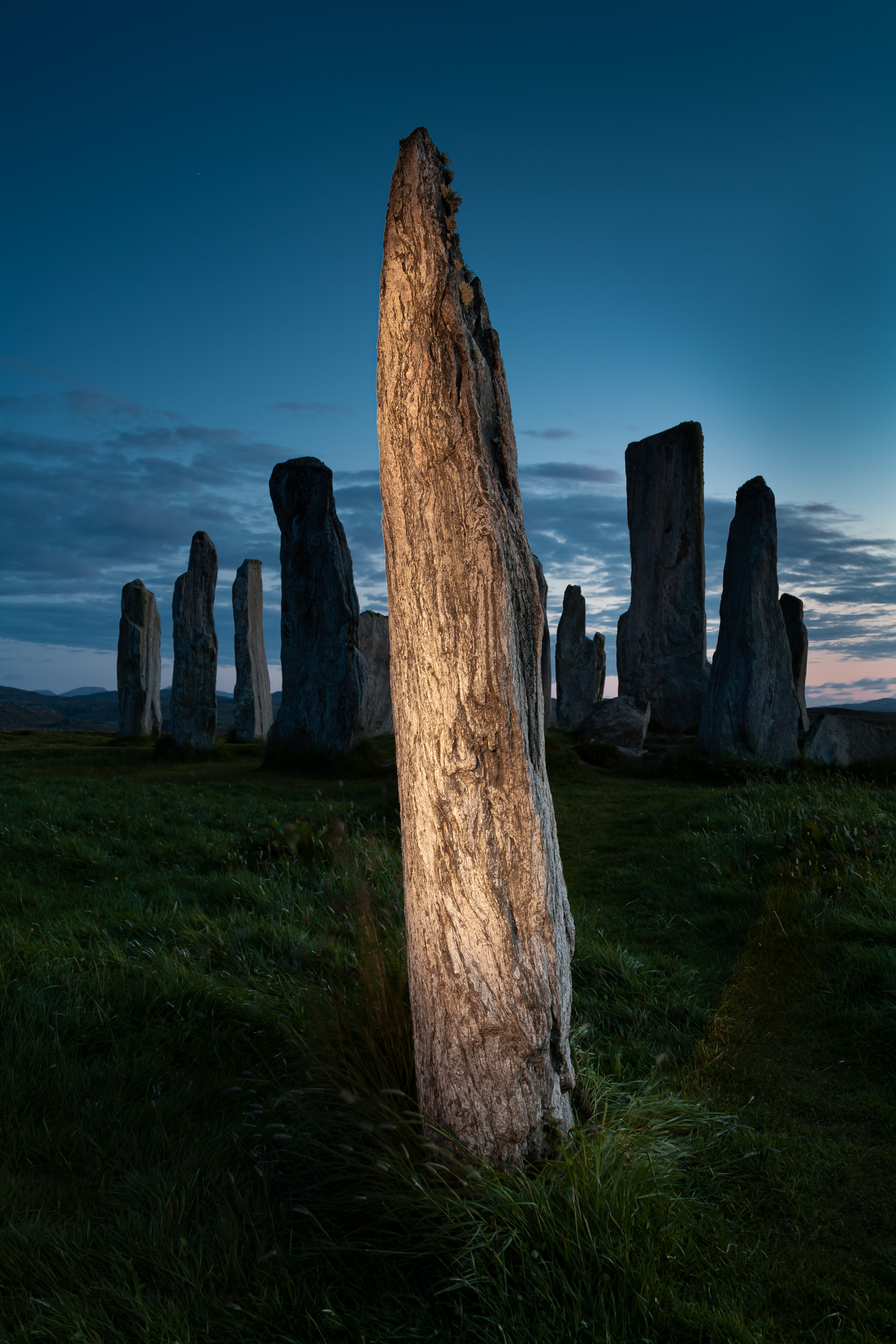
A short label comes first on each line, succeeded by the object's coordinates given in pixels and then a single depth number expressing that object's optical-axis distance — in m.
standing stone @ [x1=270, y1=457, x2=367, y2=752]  13.59
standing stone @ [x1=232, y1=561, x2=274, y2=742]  21.81
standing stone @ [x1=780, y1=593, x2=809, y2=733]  19.05
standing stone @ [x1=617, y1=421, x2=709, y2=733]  17.14
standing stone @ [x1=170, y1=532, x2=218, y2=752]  16.22
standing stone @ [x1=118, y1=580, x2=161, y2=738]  20.69
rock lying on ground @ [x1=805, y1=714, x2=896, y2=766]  11.46
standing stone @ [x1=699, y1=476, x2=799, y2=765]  12.15
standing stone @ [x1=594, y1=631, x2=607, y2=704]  26.72
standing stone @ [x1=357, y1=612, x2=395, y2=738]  19.28
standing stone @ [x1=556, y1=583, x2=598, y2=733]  25.23
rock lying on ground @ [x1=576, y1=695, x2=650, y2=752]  14.16
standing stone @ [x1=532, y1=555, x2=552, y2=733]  18.64
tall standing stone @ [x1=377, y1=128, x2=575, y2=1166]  2.48
